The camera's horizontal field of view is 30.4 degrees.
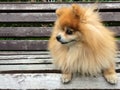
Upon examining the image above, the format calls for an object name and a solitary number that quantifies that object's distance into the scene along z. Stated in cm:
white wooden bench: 188
